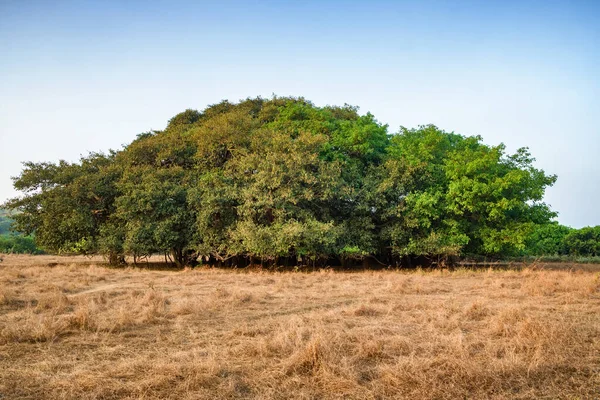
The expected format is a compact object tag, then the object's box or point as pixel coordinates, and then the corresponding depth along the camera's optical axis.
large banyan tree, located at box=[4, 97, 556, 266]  22.86
